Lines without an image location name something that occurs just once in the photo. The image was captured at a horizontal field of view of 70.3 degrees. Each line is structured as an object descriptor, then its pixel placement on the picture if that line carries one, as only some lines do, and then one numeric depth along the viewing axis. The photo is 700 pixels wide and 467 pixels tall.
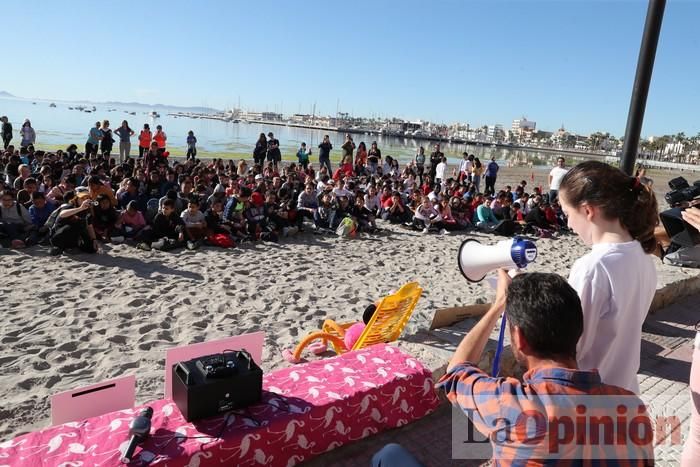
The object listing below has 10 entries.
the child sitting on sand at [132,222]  7.90
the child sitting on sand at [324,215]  10.03
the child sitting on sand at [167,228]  7.72
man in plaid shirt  1.27
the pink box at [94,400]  2.49
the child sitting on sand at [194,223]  7.95
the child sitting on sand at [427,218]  10.82
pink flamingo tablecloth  2.27
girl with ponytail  1.65
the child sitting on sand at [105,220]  7.79
